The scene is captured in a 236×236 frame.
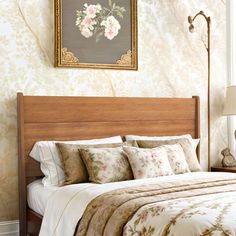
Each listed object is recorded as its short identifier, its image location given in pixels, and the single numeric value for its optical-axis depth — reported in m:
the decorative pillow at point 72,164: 3.28
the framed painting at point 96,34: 3.70
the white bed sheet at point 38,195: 3.17
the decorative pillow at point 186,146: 3.71
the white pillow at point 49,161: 3.35
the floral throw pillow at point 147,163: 3.31
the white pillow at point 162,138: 3.85
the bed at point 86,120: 3.47
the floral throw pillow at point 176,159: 3.54
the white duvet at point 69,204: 2.78
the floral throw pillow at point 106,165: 3.22
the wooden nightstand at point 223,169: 4.27
